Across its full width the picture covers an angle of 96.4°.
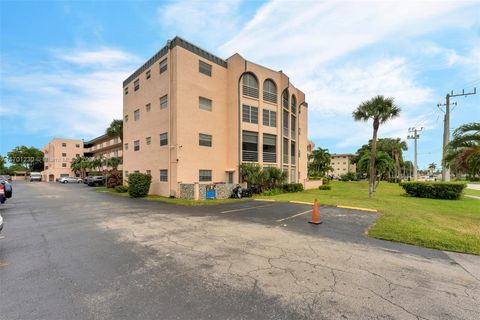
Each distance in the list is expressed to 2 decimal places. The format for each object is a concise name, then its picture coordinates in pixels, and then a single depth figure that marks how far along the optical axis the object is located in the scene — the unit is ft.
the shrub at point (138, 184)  63.62
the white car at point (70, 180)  161.52
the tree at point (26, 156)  252.52
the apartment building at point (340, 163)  348.26
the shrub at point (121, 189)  79.51
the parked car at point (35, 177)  200.44
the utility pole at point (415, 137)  127.83
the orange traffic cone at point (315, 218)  29.01
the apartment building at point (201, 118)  62.18
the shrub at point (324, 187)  102.95
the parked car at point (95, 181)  119.34
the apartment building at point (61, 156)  199.11
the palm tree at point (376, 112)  65.57
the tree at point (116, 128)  101.83
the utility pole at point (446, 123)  74.27
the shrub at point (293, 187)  80.84
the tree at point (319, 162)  184.44
